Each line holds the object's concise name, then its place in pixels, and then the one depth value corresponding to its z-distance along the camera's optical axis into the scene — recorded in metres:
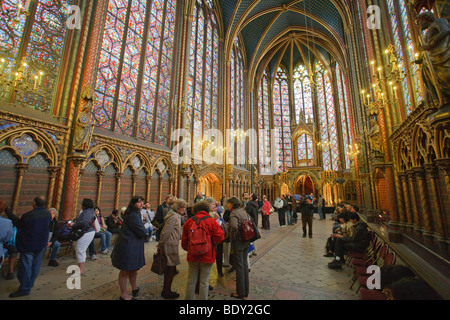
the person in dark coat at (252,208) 5.31
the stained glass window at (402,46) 5.12
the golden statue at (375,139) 6.81
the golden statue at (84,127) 5.80
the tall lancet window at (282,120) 22.69
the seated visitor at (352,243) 3.95
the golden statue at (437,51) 2.45
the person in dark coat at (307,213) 7.00
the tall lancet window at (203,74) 12.33
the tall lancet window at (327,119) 20.52
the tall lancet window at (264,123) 21.73
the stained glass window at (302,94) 23.33
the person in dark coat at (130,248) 2.67
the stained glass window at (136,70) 7.57
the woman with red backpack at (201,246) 2.44
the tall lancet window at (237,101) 17.25
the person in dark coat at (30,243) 2.97
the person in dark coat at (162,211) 4.25
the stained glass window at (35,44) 5.02
